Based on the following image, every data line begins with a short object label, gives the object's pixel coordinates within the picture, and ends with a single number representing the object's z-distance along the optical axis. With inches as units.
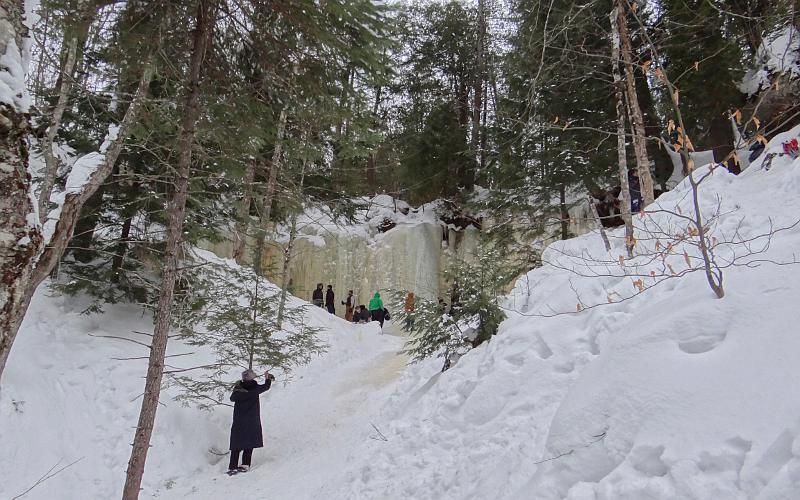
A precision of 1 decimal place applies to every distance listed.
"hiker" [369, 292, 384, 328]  573.0
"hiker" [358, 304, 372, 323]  588.7
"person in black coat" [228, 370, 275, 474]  218.8
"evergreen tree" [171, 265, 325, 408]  249.4
